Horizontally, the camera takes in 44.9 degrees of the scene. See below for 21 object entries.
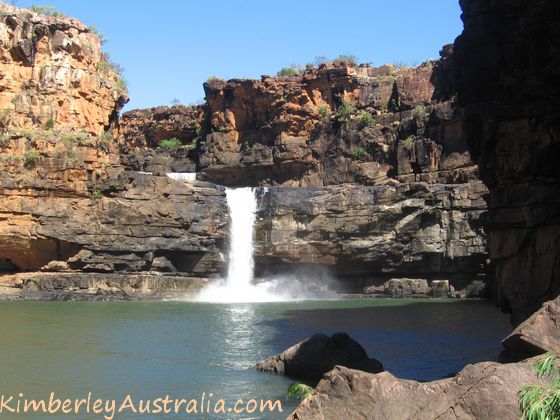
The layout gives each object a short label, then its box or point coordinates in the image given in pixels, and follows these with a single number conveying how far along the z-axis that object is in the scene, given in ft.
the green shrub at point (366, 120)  185.60
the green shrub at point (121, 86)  189.19
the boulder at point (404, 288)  150.00
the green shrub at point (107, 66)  184.34
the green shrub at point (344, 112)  188.44
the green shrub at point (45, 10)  177.37
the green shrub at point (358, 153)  180.45
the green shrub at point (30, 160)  149.69
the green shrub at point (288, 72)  220.64
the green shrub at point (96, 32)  183.11
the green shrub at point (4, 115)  158.55
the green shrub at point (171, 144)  213.25
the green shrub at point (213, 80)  204.88
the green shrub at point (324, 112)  196.20
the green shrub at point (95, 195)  151.43
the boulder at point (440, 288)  147.64
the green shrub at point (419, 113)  174.40
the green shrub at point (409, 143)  171.32
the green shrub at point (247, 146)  194.92
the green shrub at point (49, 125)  162.91
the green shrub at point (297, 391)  45.09
